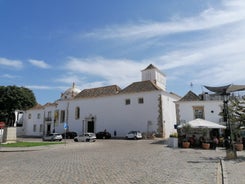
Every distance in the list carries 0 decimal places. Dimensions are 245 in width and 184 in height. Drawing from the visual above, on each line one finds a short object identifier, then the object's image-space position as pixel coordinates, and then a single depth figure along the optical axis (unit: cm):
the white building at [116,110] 3158
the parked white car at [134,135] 2849
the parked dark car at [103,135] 3197
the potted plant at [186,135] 1736
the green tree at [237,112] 1222
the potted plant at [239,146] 1558
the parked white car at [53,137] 2851
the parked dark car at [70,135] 3515
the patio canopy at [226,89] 1193
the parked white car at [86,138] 2599
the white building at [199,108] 2613
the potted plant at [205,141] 1679
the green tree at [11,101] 4454
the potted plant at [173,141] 1767
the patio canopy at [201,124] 1703
